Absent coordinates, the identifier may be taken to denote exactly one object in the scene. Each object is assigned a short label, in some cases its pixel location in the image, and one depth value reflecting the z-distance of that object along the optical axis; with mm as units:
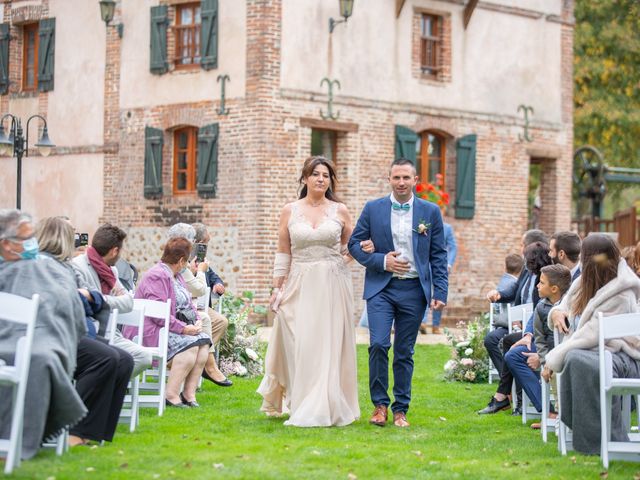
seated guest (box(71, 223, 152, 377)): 9328
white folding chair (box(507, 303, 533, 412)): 10859
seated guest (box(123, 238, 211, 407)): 11234
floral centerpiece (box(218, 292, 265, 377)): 14047
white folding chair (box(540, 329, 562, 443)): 9570
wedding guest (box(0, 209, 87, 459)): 7719
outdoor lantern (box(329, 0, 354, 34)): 23250
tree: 33781
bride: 10203
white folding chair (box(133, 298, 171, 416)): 10477
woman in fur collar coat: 8586
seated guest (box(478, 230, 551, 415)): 10945
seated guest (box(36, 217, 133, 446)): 8656
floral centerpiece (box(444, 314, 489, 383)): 14203
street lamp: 19656
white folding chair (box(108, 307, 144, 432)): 9750
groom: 10242
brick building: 23094
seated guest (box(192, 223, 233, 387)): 13062
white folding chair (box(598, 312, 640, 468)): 8242
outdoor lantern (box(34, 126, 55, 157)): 20266
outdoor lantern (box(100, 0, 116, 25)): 24750
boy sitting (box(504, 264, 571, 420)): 9898
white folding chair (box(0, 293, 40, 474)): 7406
